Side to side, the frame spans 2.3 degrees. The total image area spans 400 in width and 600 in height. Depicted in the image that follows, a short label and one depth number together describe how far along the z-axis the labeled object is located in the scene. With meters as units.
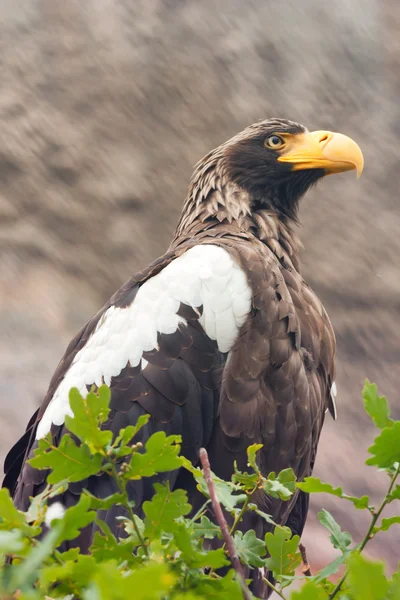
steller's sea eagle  10.82
